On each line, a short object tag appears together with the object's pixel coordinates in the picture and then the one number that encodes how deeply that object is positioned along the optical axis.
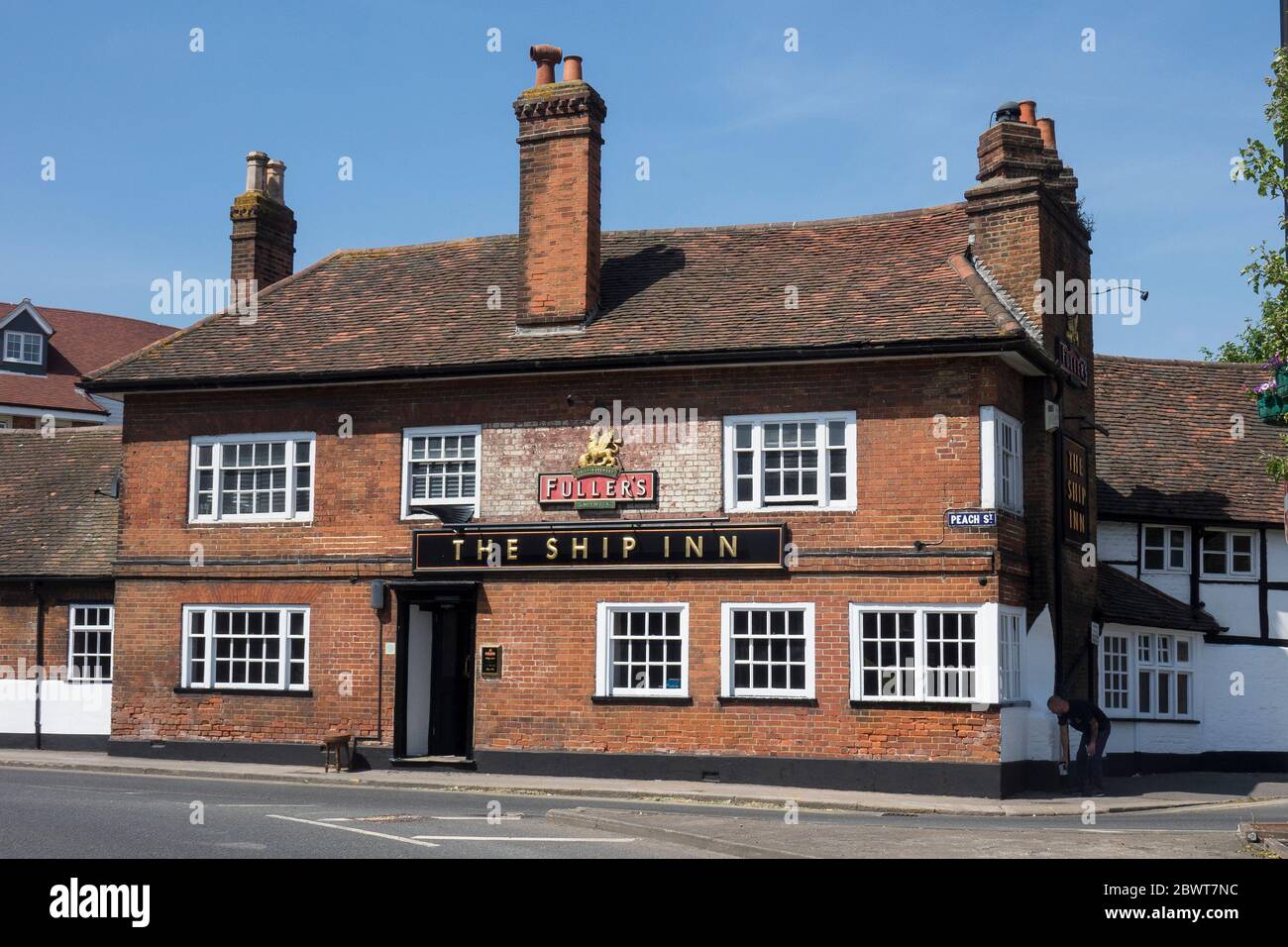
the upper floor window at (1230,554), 28.81
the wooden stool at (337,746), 22.98
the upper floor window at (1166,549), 28.75
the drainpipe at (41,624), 27.70
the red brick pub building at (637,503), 21.27
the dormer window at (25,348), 58.25
